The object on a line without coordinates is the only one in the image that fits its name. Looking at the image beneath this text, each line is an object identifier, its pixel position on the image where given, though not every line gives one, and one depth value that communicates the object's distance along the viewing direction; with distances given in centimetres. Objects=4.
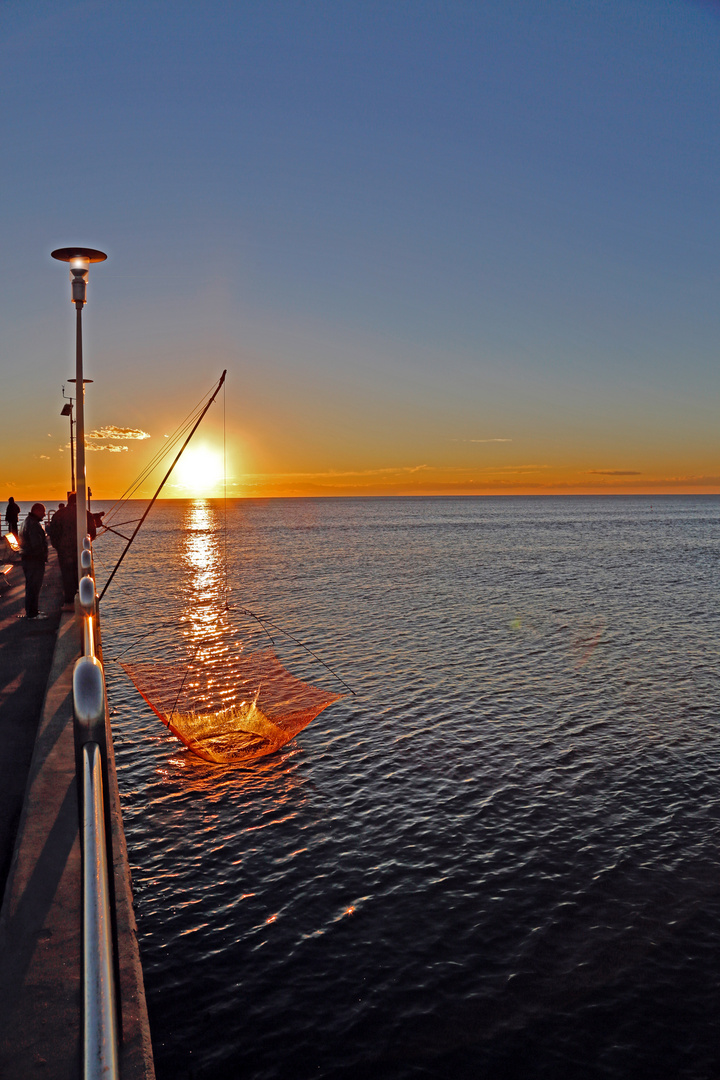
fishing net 1641
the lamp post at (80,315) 1509
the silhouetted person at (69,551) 1812
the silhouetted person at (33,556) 1689
